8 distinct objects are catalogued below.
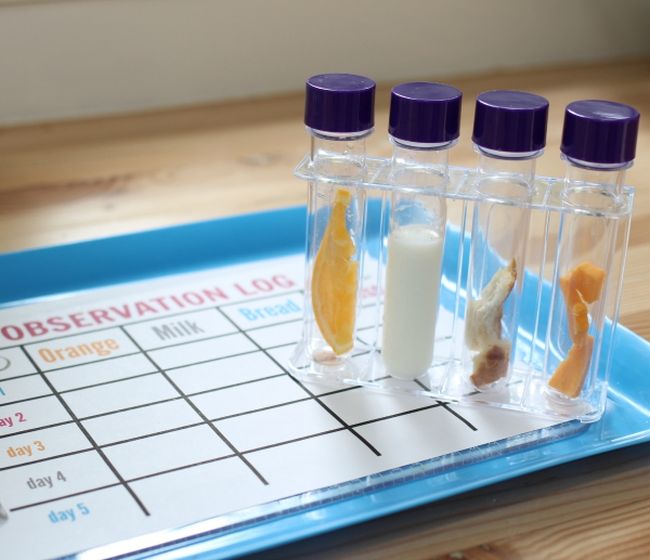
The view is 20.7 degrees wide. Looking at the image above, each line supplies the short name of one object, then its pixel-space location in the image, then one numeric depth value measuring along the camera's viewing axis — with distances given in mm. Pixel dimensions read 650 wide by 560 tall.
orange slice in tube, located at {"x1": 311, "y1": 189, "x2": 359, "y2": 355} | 816
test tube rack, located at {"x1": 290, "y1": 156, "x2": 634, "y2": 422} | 785
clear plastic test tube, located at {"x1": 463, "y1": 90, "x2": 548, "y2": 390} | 764
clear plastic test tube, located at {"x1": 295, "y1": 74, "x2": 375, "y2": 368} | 786
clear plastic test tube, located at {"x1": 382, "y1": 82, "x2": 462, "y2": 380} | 774
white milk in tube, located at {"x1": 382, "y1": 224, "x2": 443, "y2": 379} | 803
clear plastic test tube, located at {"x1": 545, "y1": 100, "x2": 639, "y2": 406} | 753
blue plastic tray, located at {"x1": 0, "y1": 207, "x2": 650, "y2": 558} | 726
